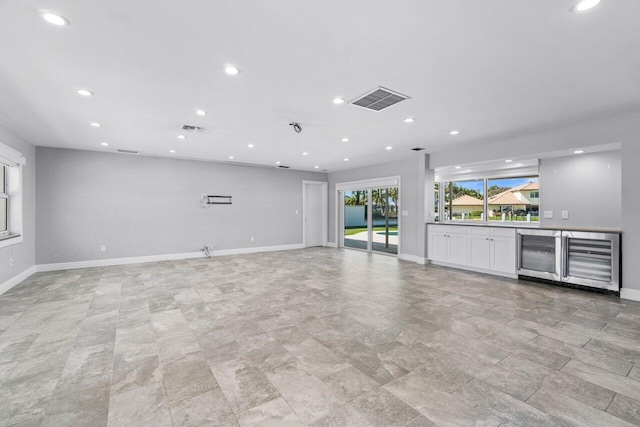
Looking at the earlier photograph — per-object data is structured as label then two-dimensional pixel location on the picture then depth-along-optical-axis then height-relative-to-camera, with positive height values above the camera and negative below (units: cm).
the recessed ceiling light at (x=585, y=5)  183 +135
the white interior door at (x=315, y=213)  958 -4
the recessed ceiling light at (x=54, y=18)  191 +134
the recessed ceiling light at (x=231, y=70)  264 +135
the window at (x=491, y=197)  595 +33
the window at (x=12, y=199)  481 +23
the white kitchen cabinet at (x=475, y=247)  530 -73
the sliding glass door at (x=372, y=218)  817 -18
